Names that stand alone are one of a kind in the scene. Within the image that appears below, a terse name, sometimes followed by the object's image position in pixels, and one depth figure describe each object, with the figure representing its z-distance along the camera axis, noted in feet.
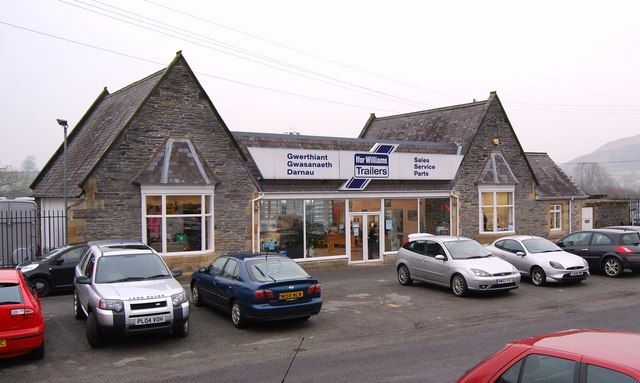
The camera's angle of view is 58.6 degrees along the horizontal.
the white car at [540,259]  54.75
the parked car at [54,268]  51.90
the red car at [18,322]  28.84
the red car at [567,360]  12.10
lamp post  56.54
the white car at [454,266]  49.16
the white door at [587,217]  117.29
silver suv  32.68
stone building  59.41
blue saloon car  36.65
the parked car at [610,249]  60.39
